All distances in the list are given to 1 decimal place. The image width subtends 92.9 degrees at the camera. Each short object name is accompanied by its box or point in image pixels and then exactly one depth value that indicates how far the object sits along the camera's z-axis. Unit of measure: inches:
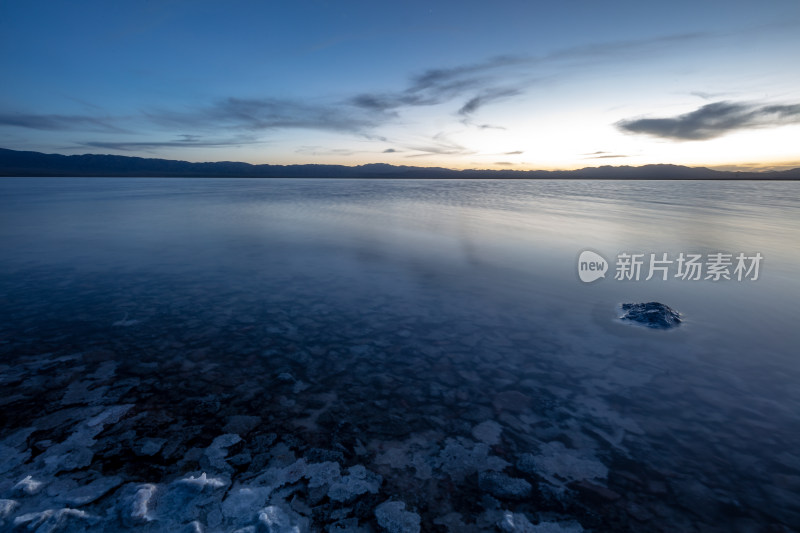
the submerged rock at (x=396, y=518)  115.2
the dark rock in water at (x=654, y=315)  275.7
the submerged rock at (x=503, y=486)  128.6
